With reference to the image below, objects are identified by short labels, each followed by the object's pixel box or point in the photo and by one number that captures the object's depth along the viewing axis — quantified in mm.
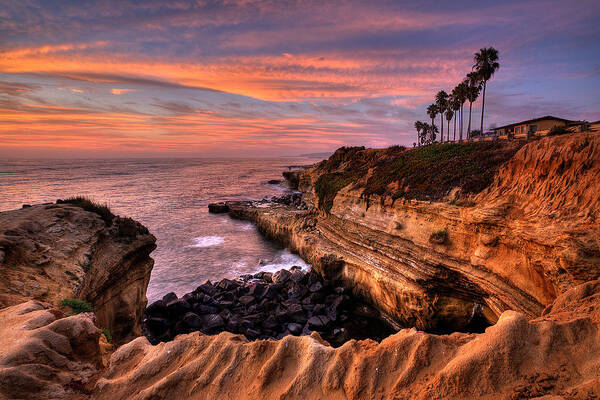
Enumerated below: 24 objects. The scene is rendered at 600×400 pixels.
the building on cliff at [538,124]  34247
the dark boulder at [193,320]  14414
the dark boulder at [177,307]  15531
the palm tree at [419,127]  91750
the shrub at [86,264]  9664
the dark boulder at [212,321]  14297
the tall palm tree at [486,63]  37438
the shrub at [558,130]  18500
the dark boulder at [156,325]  14352
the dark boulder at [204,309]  15758
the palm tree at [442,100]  59469
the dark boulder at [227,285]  18422
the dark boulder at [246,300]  16453
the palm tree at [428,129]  88875
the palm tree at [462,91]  45131
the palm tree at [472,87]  40781
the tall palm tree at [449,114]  60781
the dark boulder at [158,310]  15430
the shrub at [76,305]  7164
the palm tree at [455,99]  48588
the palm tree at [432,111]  67750
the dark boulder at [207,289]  17828
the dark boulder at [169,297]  16291
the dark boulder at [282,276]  18938
